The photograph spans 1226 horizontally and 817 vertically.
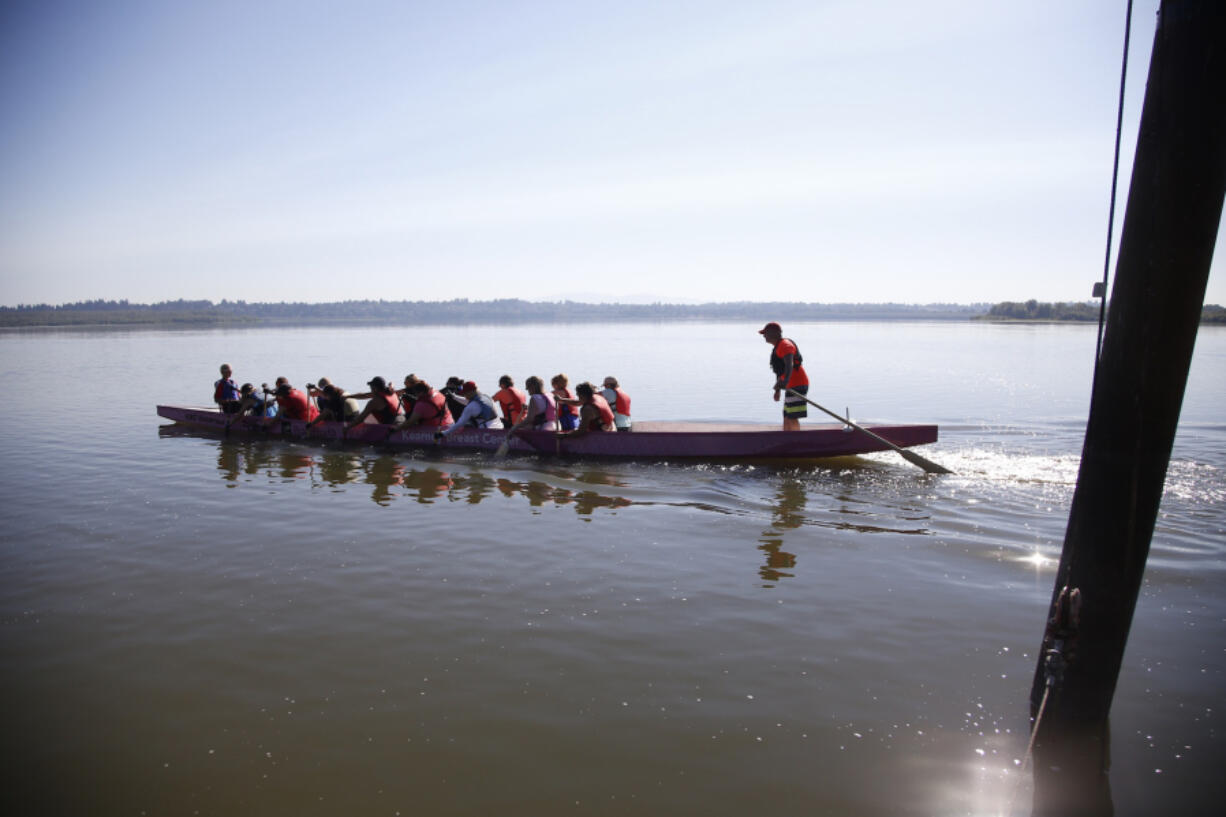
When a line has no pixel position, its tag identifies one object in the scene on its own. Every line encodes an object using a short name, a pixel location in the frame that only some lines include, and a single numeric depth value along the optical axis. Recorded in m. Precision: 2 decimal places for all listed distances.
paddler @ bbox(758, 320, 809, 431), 11.31
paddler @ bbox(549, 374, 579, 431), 12.73
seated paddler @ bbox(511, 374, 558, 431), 12.46
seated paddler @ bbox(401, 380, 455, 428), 13.38
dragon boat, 10.97
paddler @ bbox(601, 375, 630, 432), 12.34
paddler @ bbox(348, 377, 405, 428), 13.57
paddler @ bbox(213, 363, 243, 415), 16.20
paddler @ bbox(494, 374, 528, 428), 12.83
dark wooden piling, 3.02
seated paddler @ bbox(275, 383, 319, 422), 14.79
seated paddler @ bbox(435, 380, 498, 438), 13.09
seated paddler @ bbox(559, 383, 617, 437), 12.04
